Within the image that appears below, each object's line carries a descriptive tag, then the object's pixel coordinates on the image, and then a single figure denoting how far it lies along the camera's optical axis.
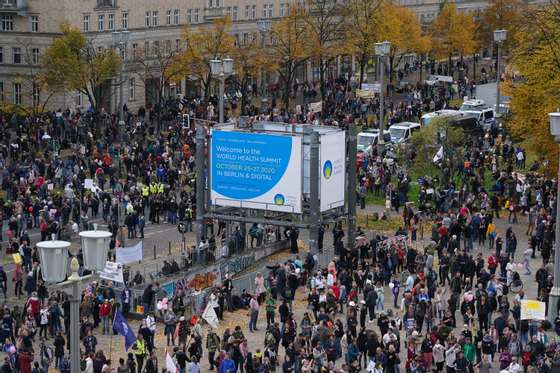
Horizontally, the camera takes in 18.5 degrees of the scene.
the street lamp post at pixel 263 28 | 100.12
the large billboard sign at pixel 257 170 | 61.47
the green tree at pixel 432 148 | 77.44
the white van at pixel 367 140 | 85.69
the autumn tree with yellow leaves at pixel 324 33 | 108.62
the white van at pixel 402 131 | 88.04
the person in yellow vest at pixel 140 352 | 46.38
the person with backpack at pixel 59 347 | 46.59
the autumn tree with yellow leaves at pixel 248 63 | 103.94
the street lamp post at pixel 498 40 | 95.44
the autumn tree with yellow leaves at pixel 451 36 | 123.19
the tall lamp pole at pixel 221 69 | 68.43
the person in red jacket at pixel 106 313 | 51.18
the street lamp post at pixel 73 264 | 30.41
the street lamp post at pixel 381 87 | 81.31
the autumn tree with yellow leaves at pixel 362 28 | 111.06
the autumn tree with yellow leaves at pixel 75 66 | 92.31
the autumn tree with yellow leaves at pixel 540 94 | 72.31
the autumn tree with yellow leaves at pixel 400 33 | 113.94
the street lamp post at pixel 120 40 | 83.81
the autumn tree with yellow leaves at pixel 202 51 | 101.44
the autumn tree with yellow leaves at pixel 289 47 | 106.50
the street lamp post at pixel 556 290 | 49.69
